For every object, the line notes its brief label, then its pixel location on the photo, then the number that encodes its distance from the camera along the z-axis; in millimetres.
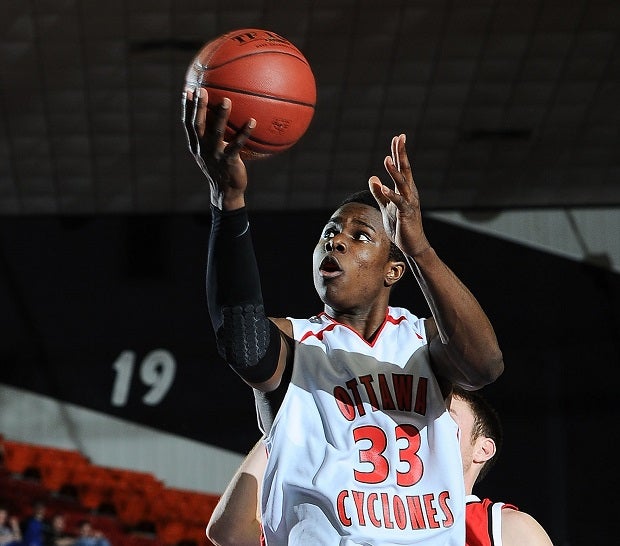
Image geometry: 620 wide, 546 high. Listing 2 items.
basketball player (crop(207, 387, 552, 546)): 5407
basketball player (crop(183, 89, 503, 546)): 5052
